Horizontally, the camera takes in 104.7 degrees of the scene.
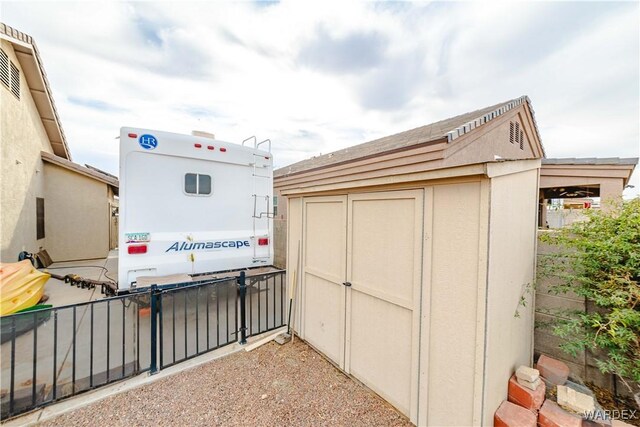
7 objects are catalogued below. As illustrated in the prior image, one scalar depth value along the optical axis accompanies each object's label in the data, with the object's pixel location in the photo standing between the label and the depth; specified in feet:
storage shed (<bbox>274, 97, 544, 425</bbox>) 5.93
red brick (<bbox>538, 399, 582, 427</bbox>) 6.00
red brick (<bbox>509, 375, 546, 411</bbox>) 6.49
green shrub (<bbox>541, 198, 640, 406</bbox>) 6.07
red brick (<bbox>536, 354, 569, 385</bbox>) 7.43
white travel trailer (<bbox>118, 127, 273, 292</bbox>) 12.41
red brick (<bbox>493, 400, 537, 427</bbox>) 5.99
